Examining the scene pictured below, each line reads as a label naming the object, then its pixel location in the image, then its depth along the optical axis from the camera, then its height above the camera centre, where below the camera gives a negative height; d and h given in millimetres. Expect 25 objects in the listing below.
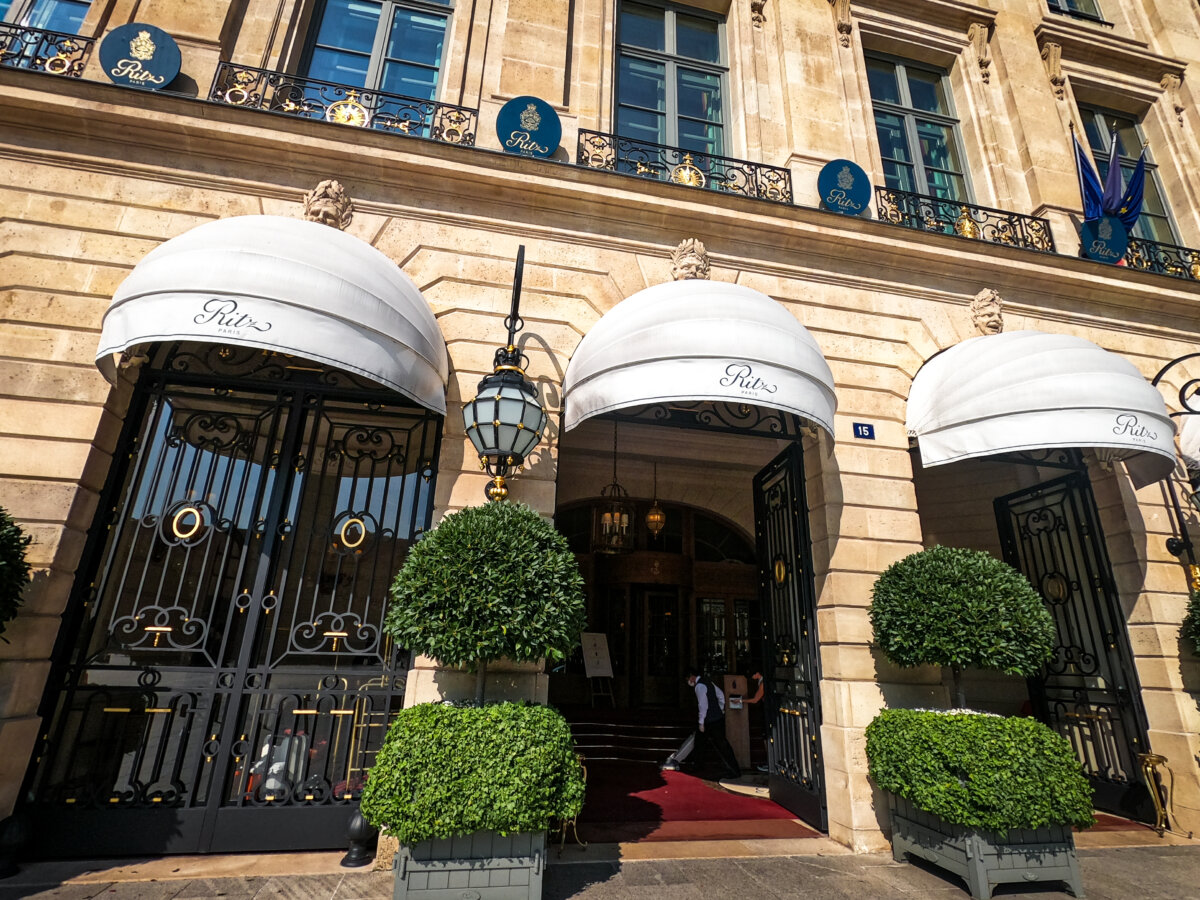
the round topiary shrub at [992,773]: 4207 -701
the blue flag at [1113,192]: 8445 +6482
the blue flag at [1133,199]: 8625 +6509
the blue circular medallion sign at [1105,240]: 8180 +5691
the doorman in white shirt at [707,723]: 9047 -848
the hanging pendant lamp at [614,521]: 10227 +2285
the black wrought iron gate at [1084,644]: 6762 +352
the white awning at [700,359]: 5062 +2535
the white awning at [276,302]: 4465 +2579
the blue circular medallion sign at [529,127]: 6695 +5685
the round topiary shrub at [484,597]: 4129 +410
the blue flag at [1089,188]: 8391 +6543
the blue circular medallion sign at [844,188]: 7395 +5649
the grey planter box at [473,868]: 3736 -1259
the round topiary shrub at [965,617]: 4820 +428
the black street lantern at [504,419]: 4941 +1900
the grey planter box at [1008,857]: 4230 -1265
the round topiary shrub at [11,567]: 4086 +519
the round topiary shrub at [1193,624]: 6309 +532
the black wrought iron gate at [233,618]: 4785 +280
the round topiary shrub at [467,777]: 3686 -709
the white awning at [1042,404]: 5762 +2530
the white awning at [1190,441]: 7258 +2743
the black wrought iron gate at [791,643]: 6102 +246
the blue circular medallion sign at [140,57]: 6164 +5842
